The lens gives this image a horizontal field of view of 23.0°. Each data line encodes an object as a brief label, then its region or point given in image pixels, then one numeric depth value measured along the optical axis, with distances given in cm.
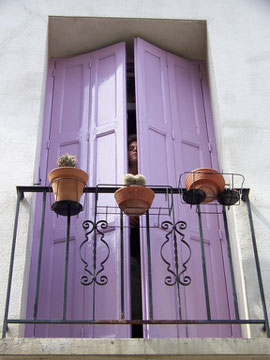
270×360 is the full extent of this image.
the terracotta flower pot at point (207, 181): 539
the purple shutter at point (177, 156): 575
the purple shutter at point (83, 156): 579
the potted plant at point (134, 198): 527
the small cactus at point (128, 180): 538
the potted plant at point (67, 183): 531
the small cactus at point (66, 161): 547
